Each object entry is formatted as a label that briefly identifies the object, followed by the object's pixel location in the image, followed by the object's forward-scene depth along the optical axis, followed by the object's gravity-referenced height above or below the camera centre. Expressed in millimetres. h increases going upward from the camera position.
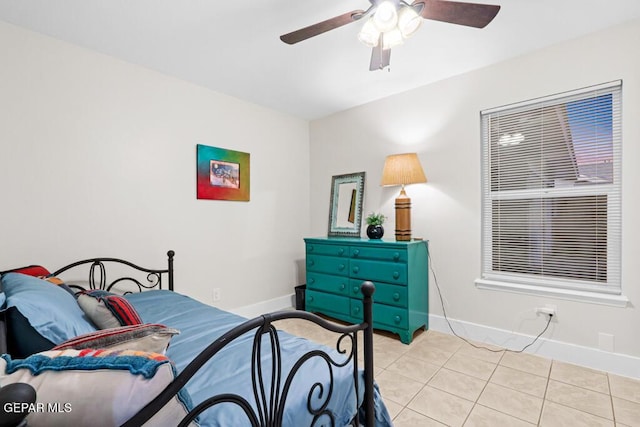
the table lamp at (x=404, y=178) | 2967 +354
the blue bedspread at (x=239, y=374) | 998 -598
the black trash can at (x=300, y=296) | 3697 -980
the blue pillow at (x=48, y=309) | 1089 -365
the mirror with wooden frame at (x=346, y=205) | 3617 +124
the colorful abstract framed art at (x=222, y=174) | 3057 +432
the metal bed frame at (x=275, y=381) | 707 -489
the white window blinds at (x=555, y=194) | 2254 +169
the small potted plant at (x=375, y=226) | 3148 -115
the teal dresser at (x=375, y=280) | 2760 -638
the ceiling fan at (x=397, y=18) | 1517 +1038
